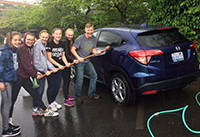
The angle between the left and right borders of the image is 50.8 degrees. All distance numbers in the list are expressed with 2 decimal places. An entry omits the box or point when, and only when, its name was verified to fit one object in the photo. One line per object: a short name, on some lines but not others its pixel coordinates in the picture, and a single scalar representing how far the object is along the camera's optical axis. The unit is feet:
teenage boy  15.05
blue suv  12.66
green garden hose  10.80
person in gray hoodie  12.90
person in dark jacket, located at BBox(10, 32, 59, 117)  12.05
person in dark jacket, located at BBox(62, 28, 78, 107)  15.17
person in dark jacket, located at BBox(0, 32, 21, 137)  10.64
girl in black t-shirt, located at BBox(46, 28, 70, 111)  13.65
